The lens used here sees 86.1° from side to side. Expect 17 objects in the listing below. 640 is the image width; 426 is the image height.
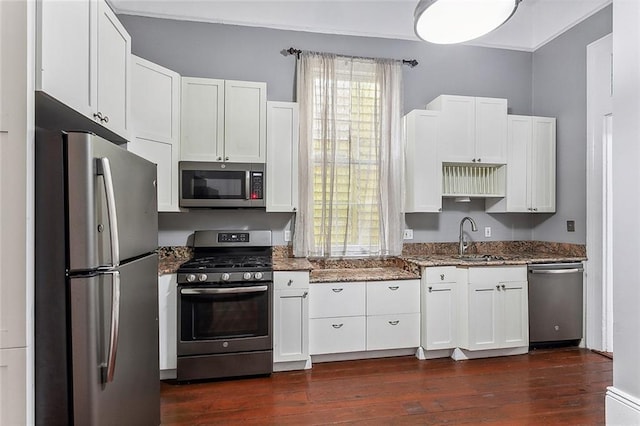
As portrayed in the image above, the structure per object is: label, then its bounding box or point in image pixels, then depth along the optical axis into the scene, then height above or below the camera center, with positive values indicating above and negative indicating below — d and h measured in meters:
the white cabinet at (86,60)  1.30 +0.72
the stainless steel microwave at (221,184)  2.96 +0.25
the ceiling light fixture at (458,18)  1.70 +1.01
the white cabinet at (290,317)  2.84 -0.86
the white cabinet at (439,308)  3.09 -0.86
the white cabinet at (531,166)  3.63 +0.51
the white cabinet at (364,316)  2.99 -0.92
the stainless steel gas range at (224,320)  2.66 -0.85
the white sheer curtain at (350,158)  3.37 +0.56
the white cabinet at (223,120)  2.98 +0.82
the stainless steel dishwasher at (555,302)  3.24 -0.85
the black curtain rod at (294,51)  3.41 +1.62
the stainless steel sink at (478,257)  3.25 -0.45
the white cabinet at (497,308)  3.10 -0.87
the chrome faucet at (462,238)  3.56 -0.27
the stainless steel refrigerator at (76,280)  1.23 -0.25
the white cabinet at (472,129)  3.46 +0.87
